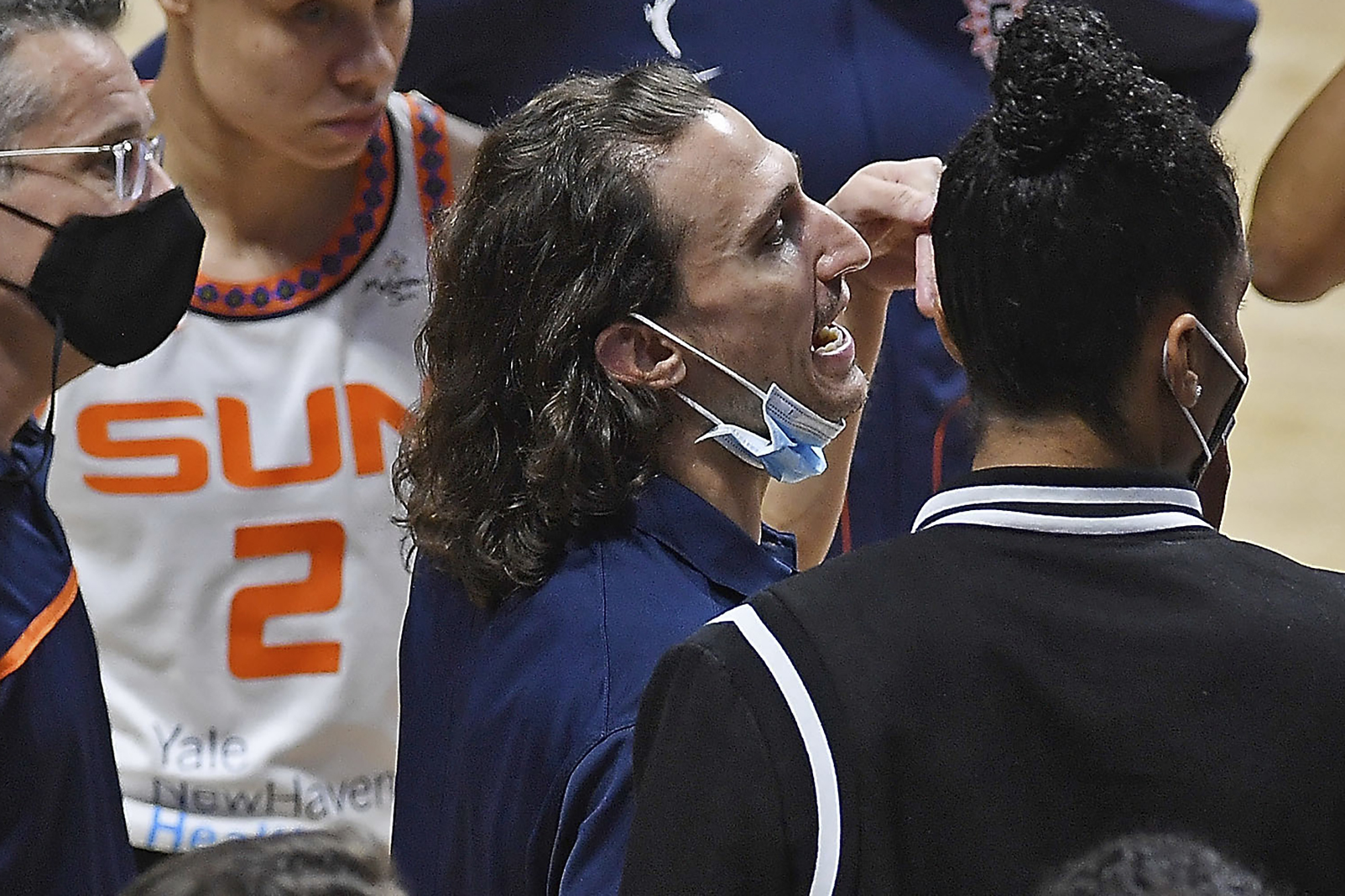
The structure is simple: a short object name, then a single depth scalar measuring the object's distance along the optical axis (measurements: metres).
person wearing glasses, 9.24
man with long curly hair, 9.10
